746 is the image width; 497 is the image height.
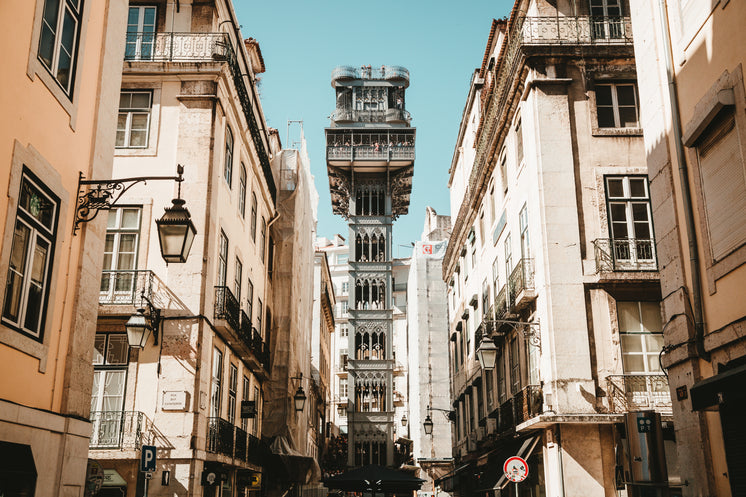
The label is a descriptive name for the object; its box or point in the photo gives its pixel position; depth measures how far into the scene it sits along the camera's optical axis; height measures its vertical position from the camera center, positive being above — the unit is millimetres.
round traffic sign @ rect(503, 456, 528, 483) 14297 +266
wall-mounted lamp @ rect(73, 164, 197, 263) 8695 +2969
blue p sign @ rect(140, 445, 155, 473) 11913 +389
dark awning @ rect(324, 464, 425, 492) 21734 +78
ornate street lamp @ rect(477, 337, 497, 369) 17516 +2904
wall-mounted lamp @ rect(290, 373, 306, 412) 26641 +2939
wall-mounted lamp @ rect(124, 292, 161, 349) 14180 +2813
